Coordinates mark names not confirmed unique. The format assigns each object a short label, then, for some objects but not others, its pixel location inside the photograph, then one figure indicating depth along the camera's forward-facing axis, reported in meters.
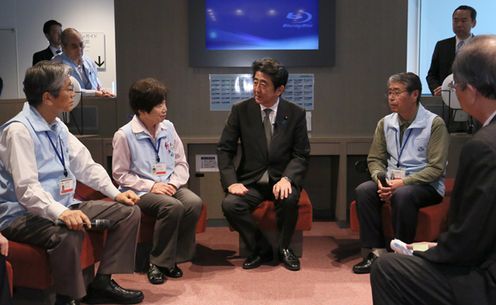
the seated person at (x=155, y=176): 3.00
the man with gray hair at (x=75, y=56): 4.25
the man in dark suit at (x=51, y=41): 5.25
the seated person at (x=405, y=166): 3.07
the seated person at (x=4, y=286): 1.86
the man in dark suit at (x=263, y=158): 3.22
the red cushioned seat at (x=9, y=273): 2.01
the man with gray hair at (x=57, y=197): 2.28
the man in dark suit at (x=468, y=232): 1.45
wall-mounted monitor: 4.25
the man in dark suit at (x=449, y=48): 4.27
